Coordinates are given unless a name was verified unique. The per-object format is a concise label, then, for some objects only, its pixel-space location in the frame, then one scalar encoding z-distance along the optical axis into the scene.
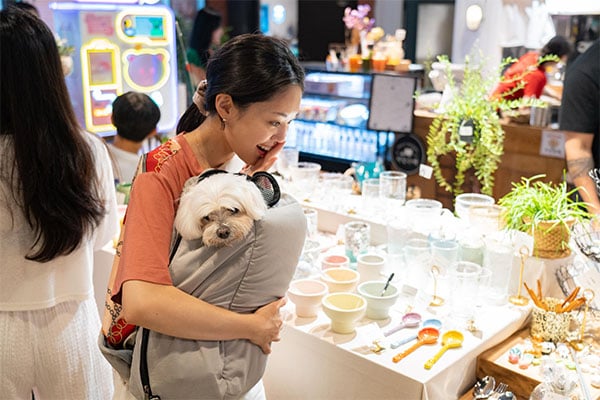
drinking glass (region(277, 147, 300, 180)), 3.00
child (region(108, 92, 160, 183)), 3.21
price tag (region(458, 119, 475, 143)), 2.72
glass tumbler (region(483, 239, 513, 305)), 1.99
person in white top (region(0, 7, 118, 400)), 1.62
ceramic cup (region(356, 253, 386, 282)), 2.08
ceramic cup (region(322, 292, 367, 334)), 1.79
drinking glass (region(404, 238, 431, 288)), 2.04
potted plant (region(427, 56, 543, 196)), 2.72
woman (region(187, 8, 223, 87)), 5.69
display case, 4.98
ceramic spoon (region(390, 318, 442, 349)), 1.75
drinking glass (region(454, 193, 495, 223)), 2.35
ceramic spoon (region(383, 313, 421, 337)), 1.85
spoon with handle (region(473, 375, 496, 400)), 1.72
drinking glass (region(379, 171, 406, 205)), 2.65
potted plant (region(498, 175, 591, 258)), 1.98
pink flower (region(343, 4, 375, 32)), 4.73
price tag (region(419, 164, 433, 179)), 2.75
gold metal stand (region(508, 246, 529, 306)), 2.00
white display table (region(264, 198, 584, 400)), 1.65
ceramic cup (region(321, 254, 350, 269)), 2.17
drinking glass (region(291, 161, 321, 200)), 2.90
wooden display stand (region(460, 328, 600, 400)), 1.69
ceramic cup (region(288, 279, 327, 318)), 1.91
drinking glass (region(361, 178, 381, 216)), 2.64
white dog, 1.20
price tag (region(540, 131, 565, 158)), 4.10
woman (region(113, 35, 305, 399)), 1.21
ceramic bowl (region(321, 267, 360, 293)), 1.98
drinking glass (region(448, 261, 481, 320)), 1.89
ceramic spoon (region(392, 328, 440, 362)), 1.71
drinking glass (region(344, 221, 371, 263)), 2.30
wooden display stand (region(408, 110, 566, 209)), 4.16
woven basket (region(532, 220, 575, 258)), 1.98
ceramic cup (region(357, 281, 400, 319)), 1.89
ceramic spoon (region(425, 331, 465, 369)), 1.72
